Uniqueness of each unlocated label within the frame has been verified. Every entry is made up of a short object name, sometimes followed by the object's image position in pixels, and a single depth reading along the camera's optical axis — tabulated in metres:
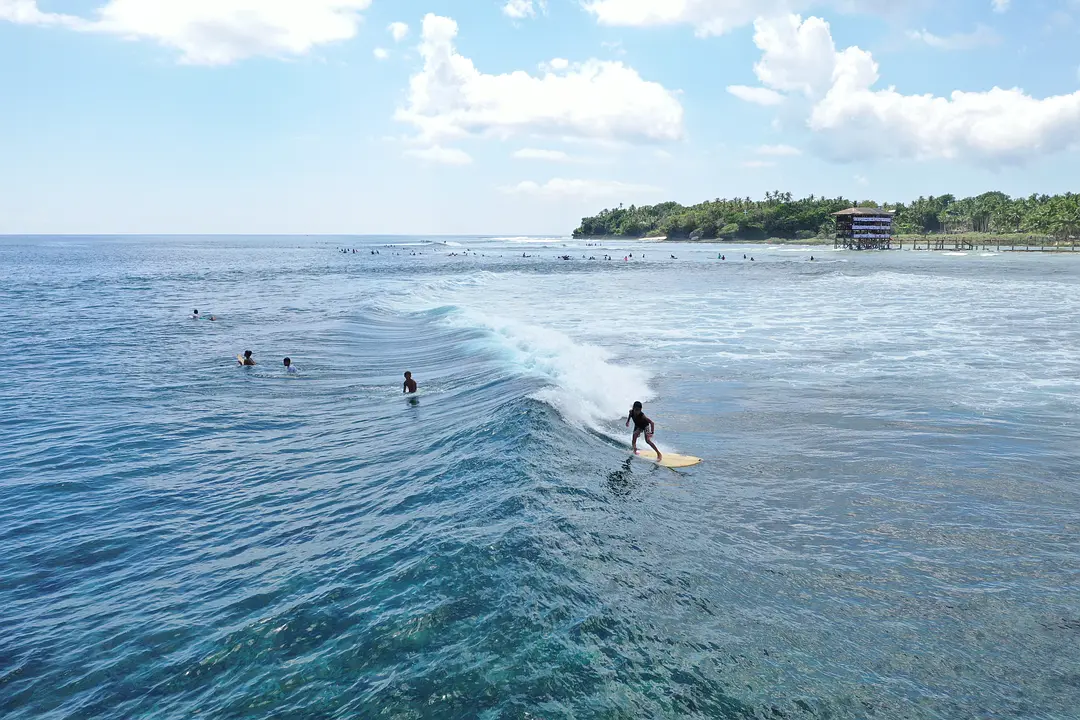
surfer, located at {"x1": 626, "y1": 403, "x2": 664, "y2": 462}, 15.34
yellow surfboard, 14.94
